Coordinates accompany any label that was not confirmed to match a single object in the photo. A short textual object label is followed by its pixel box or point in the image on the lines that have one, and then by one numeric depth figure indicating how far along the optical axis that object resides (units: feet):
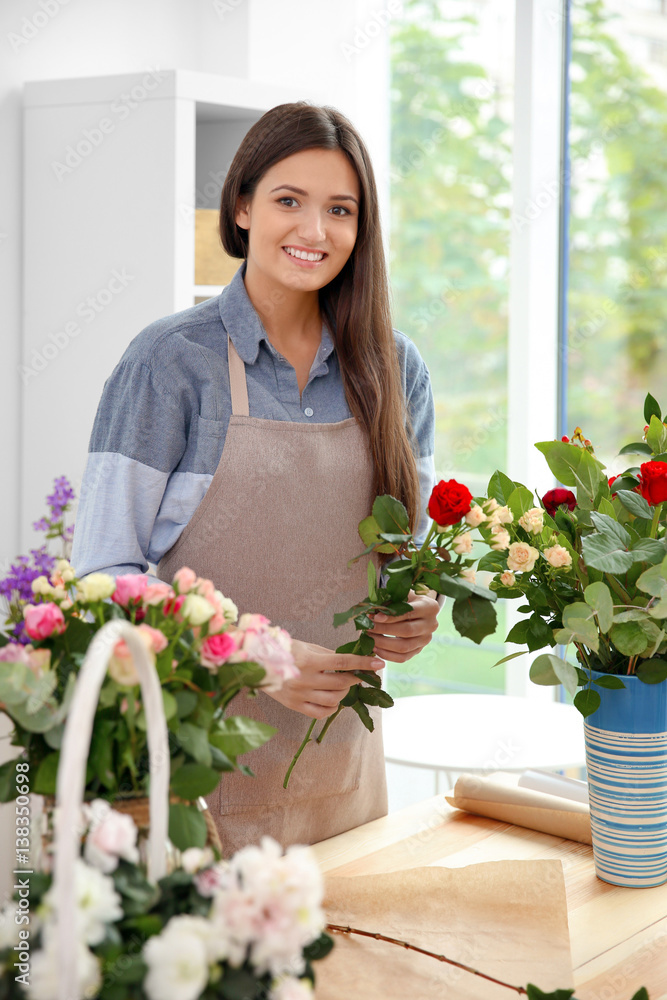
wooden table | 3.06
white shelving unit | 7.41
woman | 4.37
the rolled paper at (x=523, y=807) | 4.08
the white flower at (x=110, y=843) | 1.94
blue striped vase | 3.51
